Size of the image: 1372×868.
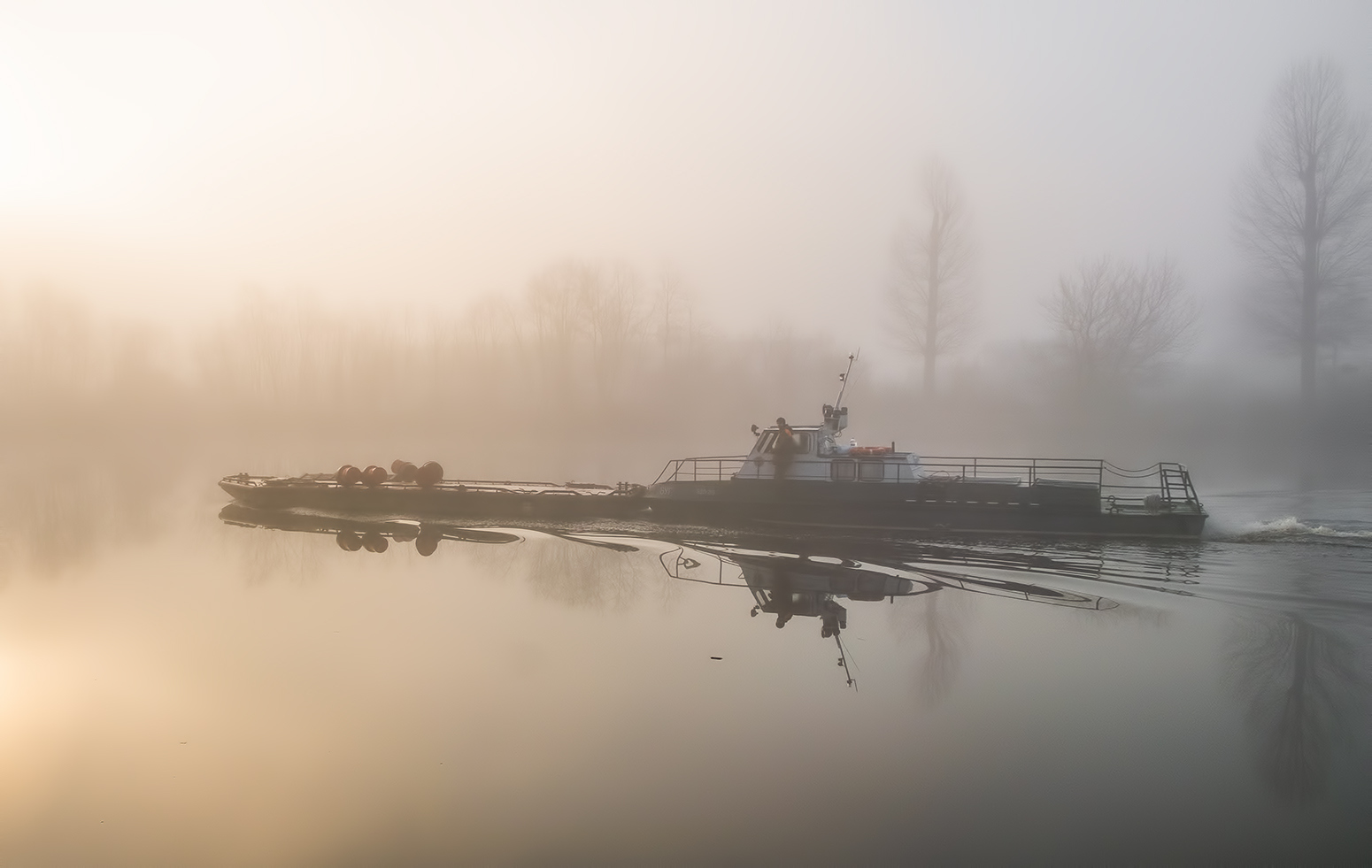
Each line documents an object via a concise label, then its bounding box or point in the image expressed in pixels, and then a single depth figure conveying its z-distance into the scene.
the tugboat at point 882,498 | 22.84
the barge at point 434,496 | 28.25
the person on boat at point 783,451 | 25.41
